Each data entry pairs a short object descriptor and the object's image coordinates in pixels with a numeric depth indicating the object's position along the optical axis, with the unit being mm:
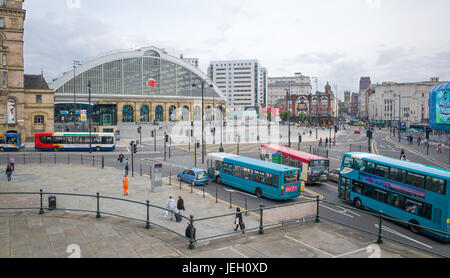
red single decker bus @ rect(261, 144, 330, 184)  27969
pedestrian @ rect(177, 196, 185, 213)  17108
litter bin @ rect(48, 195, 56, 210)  16178
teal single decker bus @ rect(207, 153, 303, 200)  22547
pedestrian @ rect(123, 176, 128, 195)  22281
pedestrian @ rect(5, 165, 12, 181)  25894
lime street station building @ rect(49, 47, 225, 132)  88250
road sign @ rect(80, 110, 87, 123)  55053
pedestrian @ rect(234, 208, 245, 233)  14423
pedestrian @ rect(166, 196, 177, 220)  16628
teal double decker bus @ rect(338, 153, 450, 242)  15711
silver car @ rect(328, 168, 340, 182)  29797
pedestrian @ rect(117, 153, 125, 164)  37969
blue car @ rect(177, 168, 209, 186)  26978
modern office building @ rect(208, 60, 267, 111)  195600
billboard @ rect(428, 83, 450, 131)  50500
